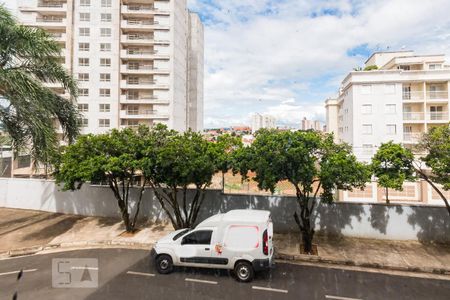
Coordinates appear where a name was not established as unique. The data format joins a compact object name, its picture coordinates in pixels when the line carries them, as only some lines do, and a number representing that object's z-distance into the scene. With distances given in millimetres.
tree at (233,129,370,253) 10484
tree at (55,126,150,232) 12203
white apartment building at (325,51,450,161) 34875
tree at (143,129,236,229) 11539
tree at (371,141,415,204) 10836
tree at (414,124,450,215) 10055
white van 8711
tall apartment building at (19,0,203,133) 40875
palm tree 11125
